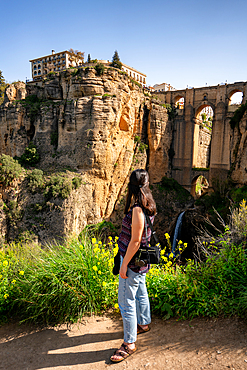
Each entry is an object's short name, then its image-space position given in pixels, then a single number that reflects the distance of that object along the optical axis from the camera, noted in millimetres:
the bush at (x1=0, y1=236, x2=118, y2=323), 3117
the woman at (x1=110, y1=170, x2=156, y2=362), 2407
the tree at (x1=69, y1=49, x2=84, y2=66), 43250
